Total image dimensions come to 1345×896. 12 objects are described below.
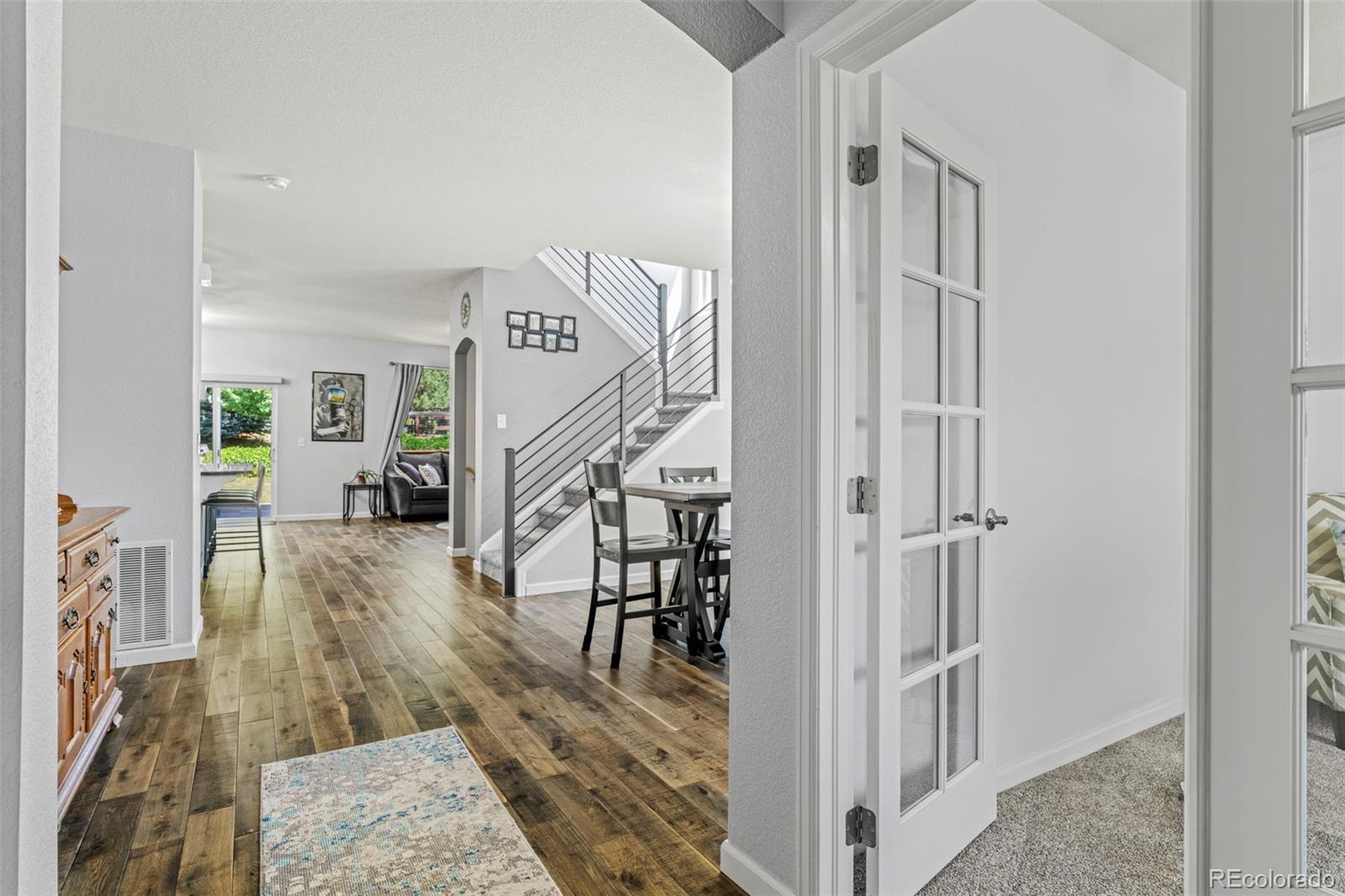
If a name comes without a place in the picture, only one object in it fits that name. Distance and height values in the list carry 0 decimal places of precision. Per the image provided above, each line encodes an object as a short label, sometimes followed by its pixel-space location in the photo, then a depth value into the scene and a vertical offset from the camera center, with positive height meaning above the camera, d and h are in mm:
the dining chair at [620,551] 3455 -498
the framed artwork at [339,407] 9820 +636
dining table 3363 -300
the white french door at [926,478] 1583 -63
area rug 1747 -1059
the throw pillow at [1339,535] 848 -96
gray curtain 10195 +569
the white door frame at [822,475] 1529 -47
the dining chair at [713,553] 3736 -583
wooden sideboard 2123 -659
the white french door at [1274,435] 858 +26
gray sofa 9422 -623
